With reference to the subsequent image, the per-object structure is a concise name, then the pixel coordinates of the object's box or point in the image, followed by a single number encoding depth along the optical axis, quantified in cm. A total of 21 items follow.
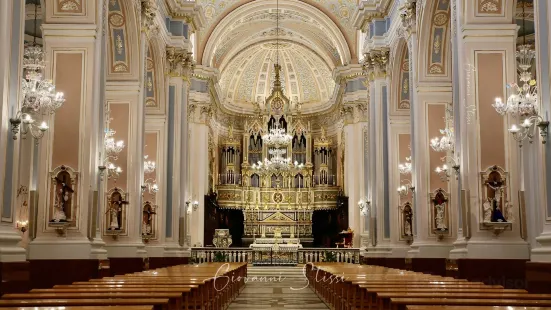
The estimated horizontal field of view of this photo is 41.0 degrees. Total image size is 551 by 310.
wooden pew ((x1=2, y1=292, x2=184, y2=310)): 647
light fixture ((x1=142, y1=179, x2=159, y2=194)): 1948
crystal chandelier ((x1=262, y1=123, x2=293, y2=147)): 2922
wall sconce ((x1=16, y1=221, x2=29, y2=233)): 1440
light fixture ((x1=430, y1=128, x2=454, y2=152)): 1488
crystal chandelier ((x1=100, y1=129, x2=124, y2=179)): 1517
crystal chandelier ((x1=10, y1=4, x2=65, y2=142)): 898
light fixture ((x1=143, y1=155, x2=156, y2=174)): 1963
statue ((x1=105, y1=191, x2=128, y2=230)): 1582
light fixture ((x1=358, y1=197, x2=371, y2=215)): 2354
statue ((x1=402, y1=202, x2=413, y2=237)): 1981
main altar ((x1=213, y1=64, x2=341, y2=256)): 3528
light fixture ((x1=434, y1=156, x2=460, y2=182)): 1519
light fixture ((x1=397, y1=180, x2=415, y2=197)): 1986
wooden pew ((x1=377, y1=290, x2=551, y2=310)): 642
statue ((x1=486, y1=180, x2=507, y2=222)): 1149
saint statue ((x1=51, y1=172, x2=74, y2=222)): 1171
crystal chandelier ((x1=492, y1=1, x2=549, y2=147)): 977
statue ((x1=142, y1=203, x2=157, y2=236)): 1939
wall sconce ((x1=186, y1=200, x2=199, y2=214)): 2448
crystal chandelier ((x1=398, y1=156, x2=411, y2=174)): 1981
